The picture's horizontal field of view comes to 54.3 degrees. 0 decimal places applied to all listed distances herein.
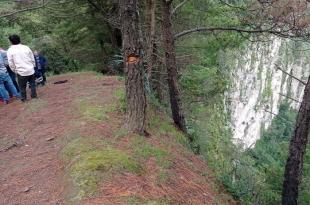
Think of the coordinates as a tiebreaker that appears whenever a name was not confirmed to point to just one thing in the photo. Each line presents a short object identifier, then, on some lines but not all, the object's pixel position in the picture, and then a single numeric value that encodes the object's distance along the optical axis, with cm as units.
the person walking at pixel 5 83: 777
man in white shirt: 713
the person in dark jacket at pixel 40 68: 901
